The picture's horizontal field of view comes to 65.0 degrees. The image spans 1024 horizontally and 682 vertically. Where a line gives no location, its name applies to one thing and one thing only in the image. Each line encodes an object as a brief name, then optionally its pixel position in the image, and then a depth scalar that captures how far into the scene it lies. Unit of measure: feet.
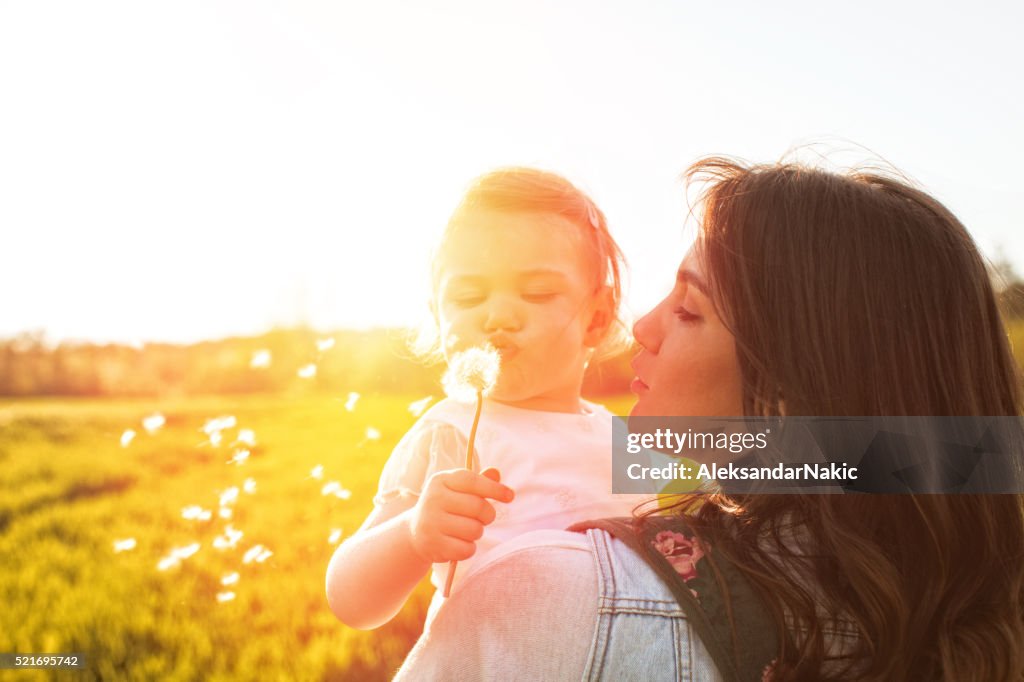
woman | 4.28
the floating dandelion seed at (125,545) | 16.62
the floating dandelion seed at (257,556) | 15.15
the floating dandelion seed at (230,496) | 18.76
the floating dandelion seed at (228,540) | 16.10
